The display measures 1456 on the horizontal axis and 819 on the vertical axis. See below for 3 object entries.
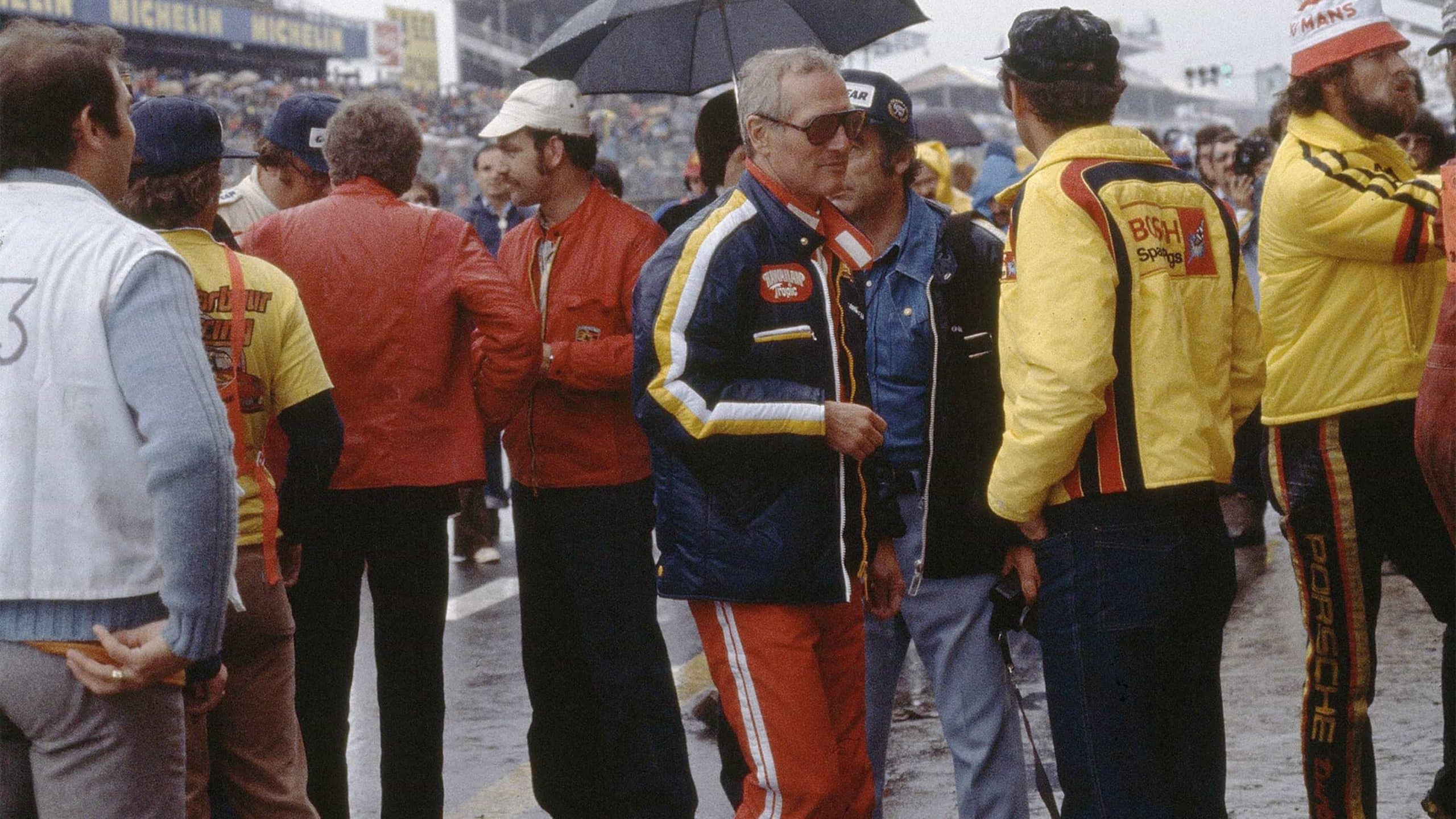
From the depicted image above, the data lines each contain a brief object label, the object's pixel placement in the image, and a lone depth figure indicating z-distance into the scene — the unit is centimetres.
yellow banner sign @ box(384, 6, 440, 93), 6412
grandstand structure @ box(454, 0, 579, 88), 6372
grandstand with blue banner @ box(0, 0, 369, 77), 4606
